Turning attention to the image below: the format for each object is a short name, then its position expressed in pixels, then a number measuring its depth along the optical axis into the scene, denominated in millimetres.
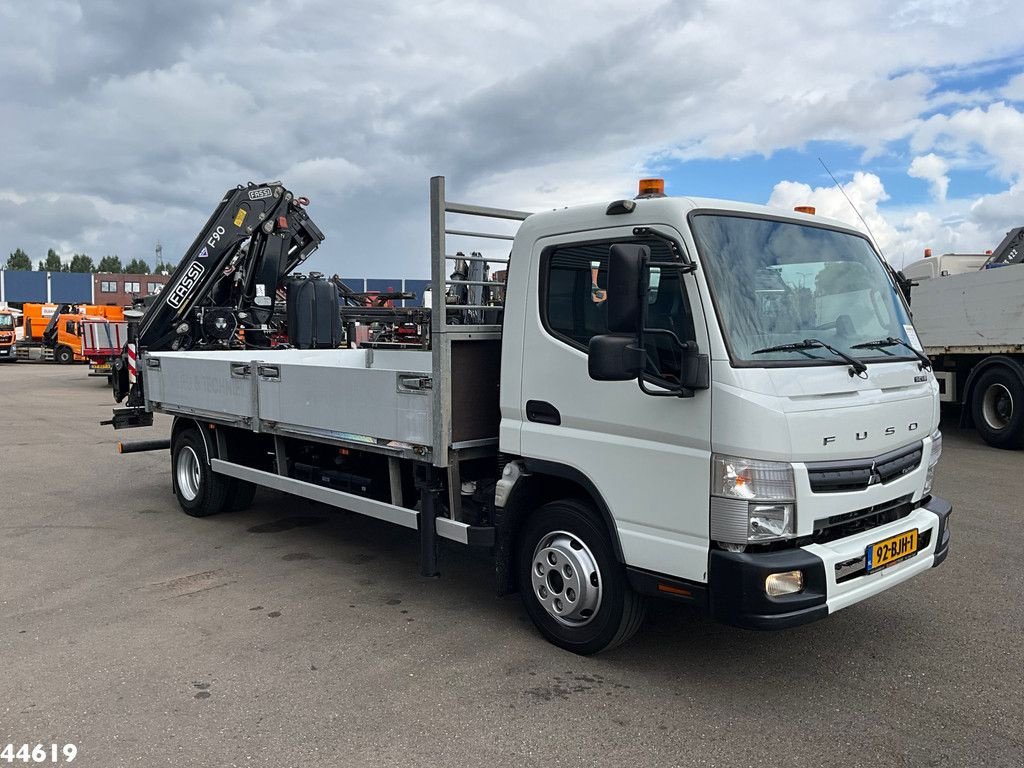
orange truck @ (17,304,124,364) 32125
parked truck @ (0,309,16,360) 33562
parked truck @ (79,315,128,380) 22281
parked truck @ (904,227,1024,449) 10500
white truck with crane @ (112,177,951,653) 3436
